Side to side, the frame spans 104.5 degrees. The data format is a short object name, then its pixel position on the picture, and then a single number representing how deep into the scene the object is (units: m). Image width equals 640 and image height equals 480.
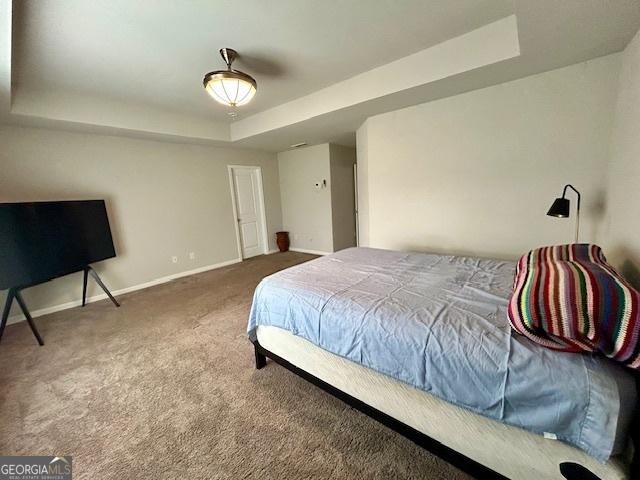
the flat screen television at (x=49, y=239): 2.54
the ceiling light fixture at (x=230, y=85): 2.06
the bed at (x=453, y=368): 0.86
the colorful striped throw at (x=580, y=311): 0.86
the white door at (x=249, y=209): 5.22
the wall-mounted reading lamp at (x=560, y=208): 1.81
